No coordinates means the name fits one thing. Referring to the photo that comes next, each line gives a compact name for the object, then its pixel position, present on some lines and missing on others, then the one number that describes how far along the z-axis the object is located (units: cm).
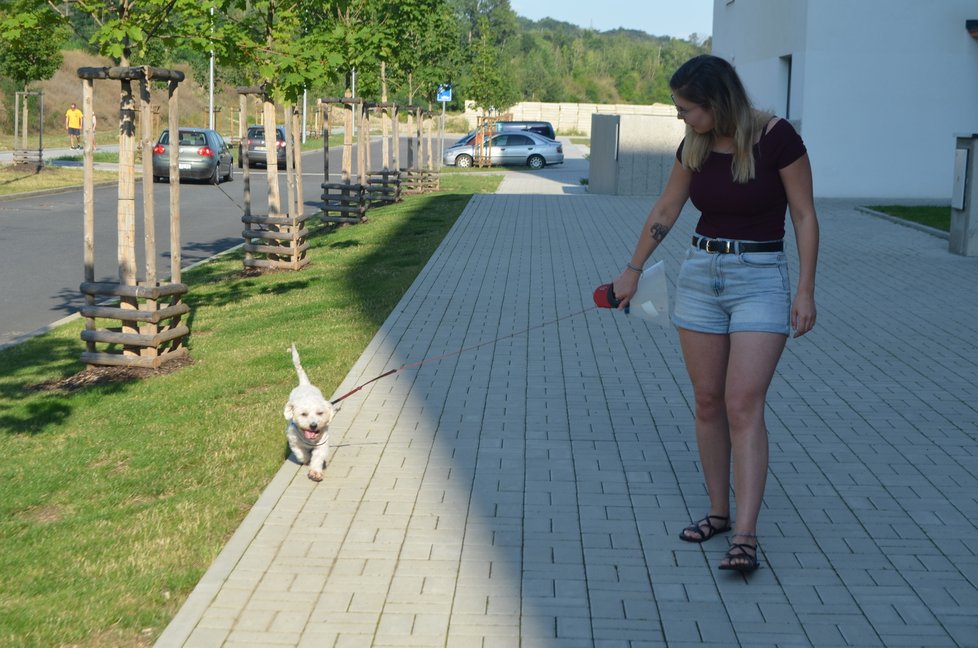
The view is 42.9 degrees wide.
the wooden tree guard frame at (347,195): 2091
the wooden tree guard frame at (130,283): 891
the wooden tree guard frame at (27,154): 3272
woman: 480
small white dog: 609
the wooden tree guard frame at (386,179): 2456
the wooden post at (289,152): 1489
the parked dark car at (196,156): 3291
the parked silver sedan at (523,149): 4628
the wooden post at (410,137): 2844
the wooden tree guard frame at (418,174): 2892
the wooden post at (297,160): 1576
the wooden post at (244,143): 1544
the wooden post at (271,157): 1441
